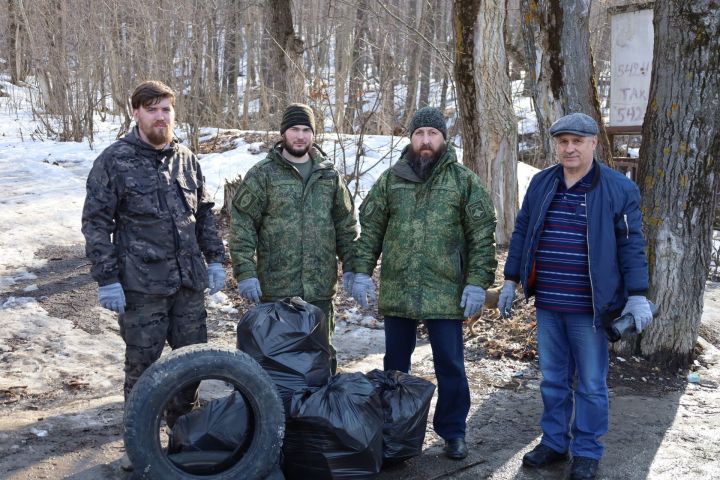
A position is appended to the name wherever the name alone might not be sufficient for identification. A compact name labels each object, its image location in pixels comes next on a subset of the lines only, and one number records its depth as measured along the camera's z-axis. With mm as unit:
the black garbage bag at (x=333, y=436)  3449
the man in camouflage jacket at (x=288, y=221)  4117
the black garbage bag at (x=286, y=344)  3654
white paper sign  6738
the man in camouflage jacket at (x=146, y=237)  3705
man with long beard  3941
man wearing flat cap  3672
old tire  3154
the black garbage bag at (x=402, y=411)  3760
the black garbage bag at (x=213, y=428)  3480
